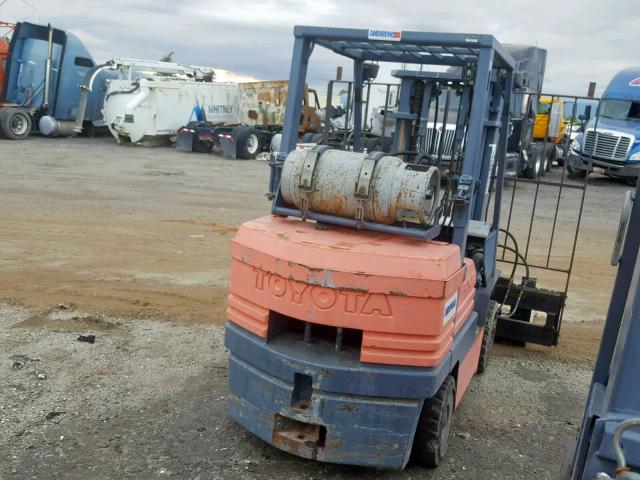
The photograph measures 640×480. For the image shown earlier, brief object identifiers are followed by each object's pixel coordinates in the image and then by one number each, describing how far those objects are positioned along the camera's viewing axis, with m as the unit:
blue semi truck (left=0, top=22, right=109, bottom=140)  21.95
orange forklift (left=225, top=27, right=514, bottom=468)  3.66
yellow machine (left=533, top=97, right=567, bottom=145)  21.46
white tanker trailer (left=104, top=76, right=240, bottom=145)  21.30
